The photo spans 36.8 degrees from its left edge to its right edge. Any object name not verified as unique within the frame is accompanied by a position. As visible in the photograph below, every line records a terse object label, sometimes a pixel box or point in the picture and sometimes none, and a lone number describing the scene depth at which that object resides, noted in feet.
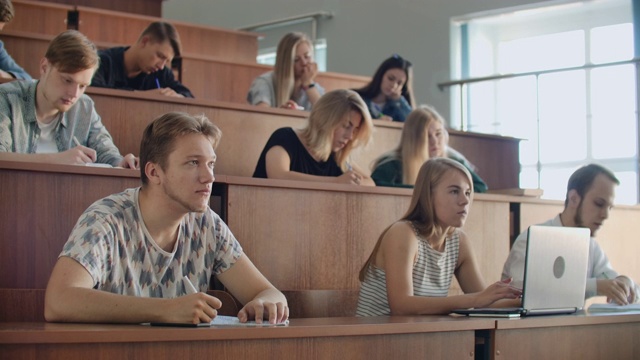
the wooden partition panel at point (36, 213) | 7.89
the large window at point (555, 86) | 22.24
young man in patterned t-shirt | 6.39
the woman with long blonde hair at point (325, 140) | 11.69
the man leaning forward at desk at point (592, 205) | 11.28
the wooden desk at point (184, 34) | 20.79
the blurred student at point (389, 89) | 16.21
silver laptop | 7.64
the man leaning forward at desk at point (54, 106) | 9.43
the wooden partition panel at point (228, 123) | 11.77
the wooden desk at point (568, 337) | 7.24
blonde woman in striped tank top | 8.69
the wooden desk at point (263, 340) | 5.00
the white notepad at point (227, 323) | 5.81
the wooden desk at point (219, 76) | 17.60
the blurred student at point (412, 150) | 12.76
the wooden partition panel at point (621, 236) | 13.17
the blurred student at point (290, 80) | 15.44
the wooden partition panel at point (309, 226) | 9.41
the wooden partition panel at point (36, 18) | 20.15
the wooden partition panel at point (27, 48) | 15.49
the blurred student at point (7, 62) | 11.55
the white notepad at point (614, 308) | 9.14
